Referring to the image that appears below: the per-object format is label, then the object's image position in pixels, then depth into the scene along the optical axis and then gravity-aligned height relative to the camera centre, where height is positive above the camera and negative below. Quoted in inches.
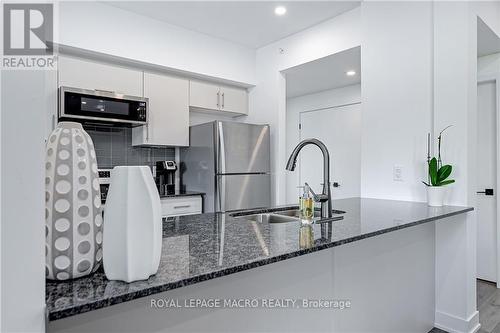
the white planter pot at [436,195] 83.5 -7.4
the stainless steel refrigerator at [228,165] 127.4 +0.6
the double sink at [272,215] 74.6 -11.4
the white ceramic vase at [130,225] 27.6 -5.1
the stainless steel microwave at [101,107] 104.3 +20.3
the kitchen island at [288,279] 30.7 -16.2
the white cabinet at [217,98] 139.9 +30.7
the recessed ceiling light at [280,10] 115.3 +56.0
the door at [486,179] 124.0 -4.7
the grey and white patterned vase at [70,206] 27.1 -3.4
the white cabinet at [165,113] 126.9 +21.5
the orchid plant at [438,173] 82.9 -1.6
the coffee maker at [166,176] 136.2 -4.3
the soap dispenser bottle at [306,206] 58.1 -7.2
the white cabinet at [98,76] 107.3 +31.5
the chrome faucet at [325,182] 63.3 -3.1
